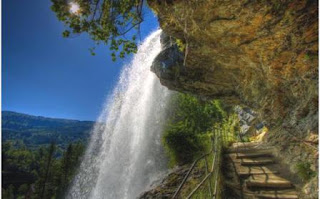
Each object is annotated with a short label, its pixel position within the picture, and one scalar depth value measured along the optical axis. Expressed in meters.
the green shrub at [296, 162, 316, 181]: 2.99
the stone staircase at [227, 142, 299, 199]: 3.28
